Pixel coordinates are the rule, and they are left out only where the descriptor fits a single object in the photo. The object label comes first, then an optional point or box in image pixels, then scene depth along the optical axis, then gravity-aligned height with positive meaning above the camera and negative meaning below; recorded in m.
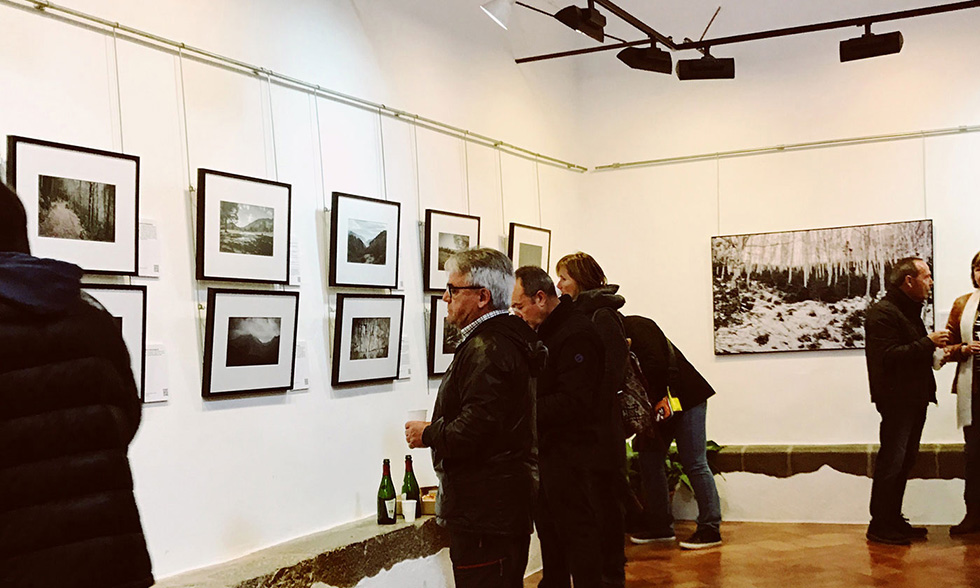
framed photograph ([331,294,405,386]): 5.01 -0.19
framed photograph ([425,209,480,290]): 5.77 +0.38
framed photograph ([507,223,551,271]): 6.82 +0.39
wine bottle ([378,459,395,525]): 4.96 -1.00
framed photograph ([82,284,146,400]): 3.73 -0.04
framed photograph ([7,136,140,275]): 3.45 +0.38
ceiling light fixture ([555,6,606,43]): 5.81 +1.68
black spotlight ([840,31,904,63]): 6.28 +1.62
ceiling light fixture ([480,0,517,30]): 5.48 +1.63
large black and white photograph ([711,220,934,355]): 7.25 +0.12
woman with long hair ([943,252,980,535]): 6.23 -0.58
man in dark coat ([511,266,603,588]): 4.04 -0.60
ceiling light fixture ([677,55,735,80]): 6.78 +1.59
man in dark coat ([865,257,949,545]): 6.04 -0.46
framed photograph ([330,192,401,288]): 4.99 +0.32
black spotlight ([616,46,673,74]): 6.63 +1.64
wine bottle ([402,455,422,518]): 5.09 -0.96
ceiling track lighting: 6.00 +1.67
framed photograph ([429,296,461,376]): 5.79 -0.22
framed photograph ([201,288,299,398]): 4.21 -0.17
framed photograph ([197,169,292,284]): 4.17 +0.33
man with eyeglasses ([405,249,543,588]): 3.16 -0.44
